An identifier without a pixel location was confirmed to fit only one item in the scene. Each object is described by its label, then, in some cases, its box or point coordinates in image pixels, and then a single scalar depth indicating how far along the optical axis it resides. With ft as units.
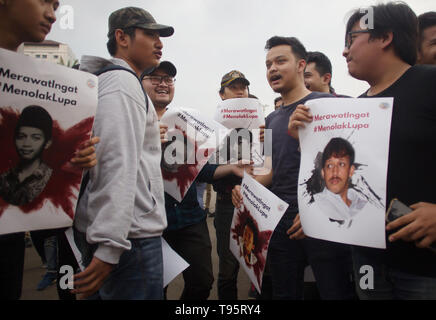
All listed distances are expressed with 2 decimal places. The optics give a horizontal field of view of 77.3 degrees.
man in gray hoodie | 3.49
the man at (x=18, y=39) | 3.25
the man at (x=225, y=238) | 8.25
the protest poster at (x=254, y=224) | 5.43
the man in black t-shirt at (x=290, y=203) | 5.16
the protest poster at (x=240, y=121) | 8.33
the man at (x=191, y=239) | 6.93
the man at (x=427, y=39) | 5.09
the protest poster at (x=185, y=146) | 6.57
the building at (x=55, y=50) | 133.80
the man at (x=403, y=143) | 3.49
